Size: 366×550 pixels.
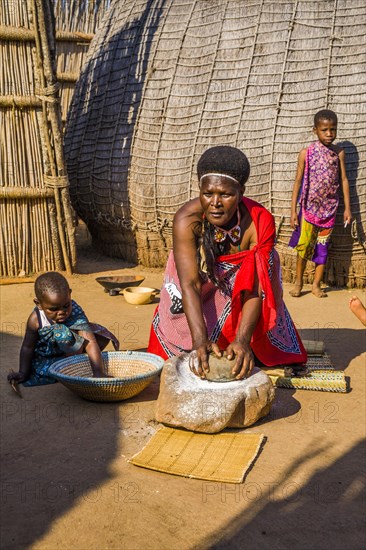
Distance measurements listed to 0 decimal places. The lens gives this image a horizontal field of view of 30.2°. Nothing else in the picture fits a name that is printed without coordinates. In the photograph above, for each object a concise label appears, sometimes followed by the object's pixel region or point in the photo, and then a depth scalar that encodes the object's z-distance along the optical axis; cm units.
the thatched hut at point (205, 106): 629
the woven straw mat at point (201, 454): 281
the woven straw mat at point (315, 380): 380
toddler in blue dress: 373
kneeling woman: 335
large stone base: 317
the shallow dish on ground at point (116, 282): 618
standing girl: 597
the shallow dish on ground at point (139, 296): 577
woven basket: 339
